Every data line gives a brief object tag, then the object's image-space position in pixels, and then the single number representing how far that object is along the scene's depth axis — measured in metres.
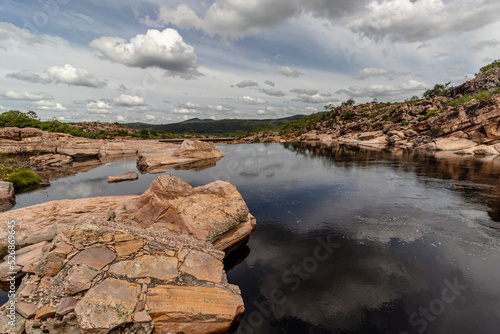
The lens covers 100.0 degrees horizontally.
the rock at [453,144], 64.12
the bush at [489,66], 121.20
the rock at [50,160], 51.50
